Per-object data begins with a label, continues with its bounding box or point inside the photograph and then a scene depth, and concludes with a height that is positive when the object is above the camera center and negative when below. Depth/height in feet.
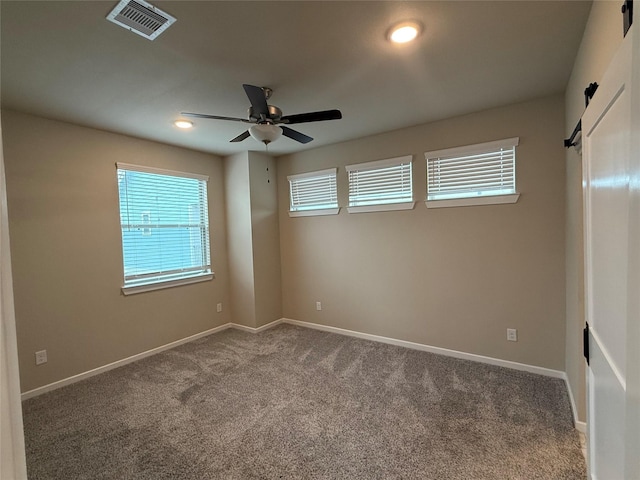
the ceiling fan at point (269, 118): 7.34 +2.73
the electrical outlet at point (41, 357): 9.57 -3.47
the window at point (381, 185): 12.06 +1.71
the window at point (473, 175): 10.08 +1.68
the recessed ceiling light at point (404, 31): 5.89 +3.75
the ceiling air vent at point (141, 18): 5.17 +3.80
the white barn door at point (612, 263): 2.31 -0.46
